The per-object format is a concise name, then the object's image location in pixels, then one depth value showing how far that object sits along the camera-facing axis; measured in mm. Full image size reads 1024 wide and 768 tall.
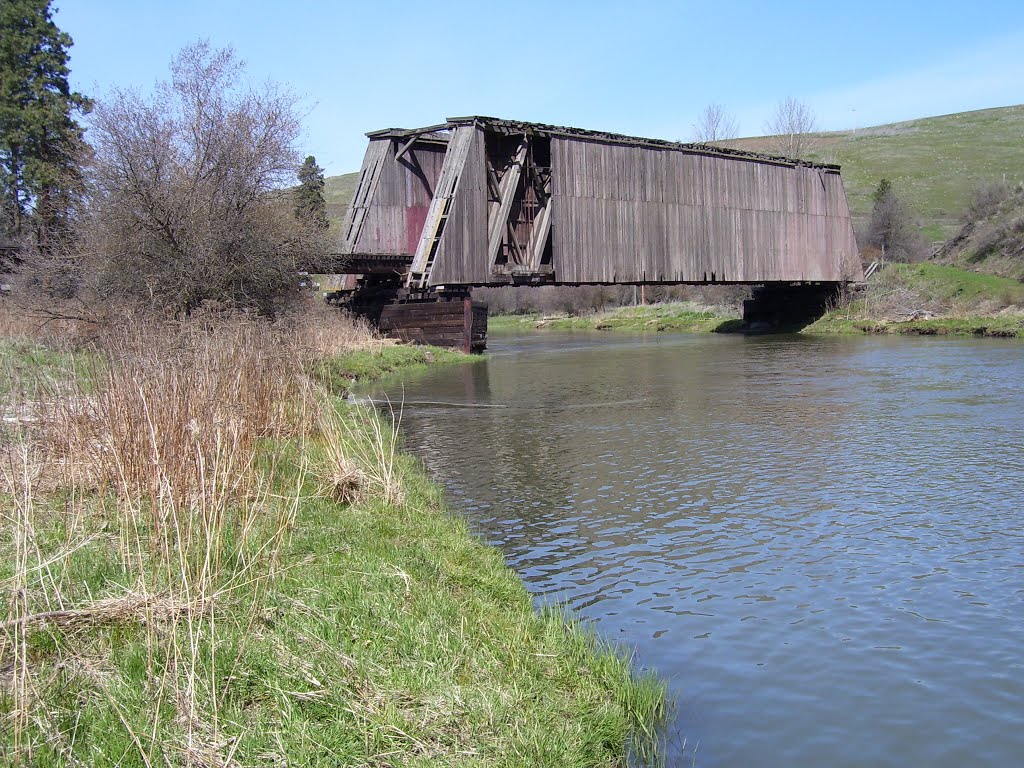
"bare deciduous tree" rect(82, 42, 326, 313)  18188
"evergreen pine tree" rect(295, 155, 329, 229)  22109
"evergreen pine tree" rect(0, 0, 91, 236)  37375
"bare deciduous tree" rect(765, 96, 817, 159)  72750
